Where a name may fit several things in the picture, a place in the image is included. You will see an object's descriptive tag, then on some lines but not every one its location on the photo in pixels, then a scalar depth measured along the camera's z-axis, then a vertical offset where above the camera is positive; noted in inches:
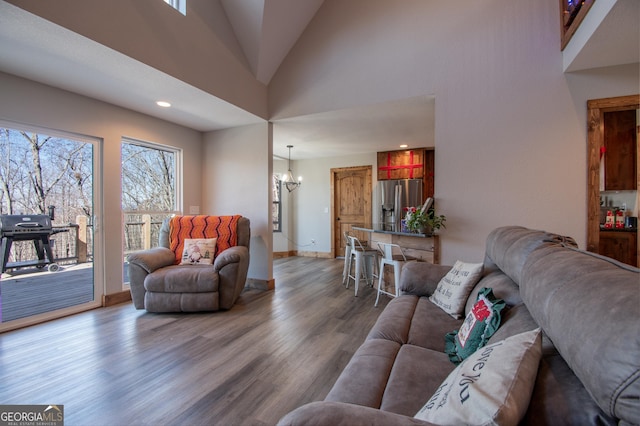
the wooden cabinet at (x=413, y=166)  224.7 +35.4
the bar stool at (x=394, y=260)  123.6 -24.5
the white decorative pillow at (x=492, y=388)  25.2 -18.5
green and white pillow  48.2 -22.5
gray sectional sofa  22.2 -16.3
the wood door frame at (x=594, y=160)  99.7 +17.4
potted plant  117.9 -5.9
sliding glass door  107.4 -6.2
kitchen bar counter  122.8 -17.1
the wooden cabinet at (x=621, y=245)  135.6 -19.7
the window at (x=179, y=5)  110.7 +84.3
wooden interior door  245.8 +6.6
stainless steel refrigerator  218.8 +8.5
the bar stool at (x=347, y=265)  167.3 -35.3
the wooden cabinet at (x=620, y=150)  145.2 +30.8
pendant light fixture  232.1 +23.4
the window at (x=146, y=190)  144.9 +11.1
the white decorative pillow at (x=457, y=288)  70.4 -22.0
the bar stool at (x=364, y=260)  143.2 -31.0
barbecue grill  105.2 -10.3
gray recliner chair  118.0 -32.5
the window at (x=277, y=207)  264.4 +1.3
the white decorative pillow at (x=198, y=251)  134.4 -21.2
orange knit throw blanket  141.0 -11.2
